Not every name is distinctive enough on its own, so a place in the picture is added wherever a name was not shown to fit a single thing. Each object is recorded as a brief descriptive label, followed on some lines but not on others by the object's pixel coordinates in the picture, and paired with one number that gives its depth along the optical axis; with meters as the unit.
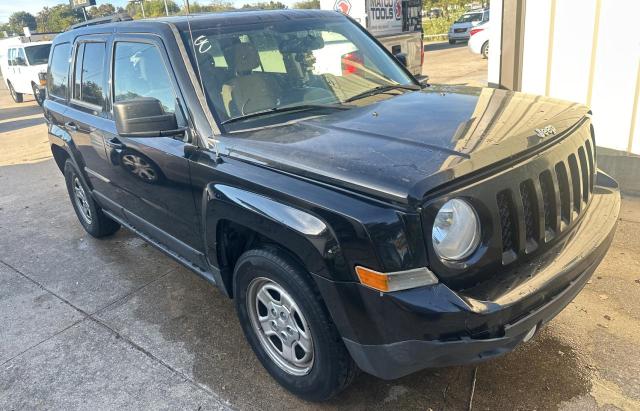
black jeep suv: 2.03
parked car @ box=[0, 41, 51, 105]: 16.61
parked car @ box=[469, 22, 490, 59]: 17.19
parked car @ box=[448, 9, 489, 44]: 27.16
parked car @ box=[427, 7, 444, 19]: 44.42
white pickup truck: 9.08
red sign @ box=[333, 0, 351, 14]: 9.66
